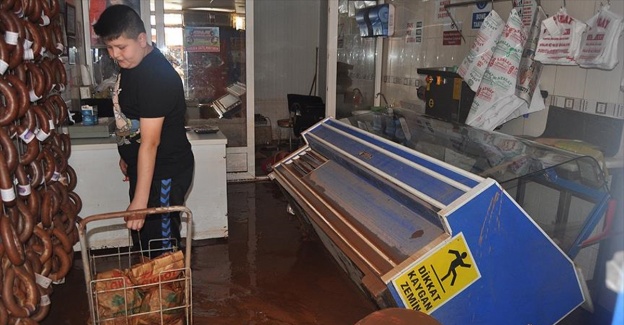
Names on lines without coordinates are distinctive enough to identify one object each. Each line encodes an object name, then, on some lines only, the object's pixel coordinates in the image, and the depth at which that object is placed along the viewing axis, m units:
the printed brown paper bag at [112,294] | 1.96
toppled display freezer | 1.77
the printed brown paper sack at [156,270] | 2.00
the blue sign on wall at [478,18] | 3.90
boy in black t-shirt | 2.19
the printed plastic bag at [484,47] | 3.44
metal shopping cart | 1.90
